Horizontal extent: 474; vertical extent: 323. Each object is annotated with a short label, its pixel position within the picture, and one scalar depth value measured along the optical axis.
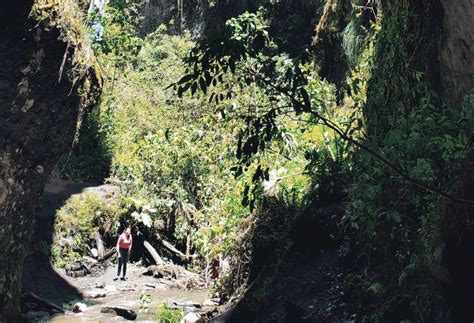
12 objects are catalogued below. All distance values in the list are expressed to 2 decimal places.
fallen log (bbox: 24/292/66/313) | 12.46
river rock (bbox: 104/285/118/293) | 15.01
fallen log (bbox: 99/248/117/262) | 17.32
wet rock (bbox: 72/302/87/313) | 12.66
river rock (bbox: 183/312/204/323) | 10.62
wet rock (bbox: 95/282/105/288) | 15.46
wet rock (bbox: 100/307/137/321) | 11.79
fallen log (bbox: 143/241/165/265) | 17.14
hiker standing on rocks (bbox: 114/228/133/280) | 16.22
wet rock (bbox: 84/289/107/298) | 14.43
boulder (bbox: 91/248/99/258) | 17.42
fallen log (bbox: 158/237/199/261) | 17.38
